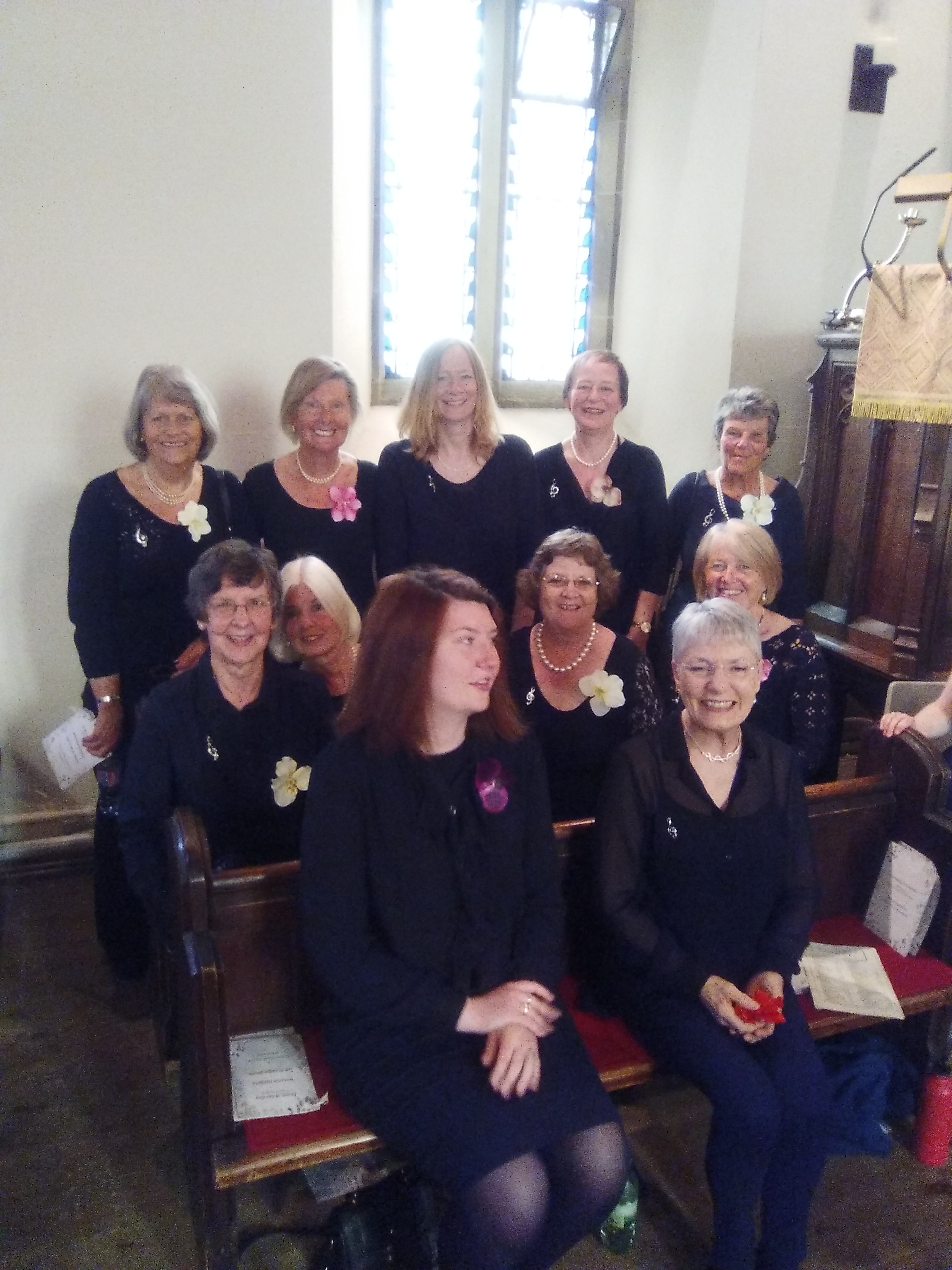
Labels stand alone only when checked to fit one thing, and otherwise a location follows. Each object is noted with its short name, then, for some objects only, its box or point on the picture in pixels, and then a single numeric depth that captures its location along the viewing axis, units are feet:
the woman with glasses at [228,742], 7.23
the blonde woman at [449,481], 9.59
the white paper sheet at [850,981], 7.30
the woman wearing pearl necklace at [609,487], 10.14
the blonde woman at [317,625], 8.53
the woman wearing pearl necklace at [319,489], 9.45
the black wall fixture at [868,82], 12.39
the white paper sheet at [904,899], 7.83
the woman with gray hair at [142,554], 8.91
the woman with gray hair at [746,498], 10.15
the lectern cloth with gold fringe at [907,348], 10.45
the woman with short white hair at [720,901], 6.30
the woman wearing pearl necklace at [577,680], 8.16
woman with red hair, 5.75
